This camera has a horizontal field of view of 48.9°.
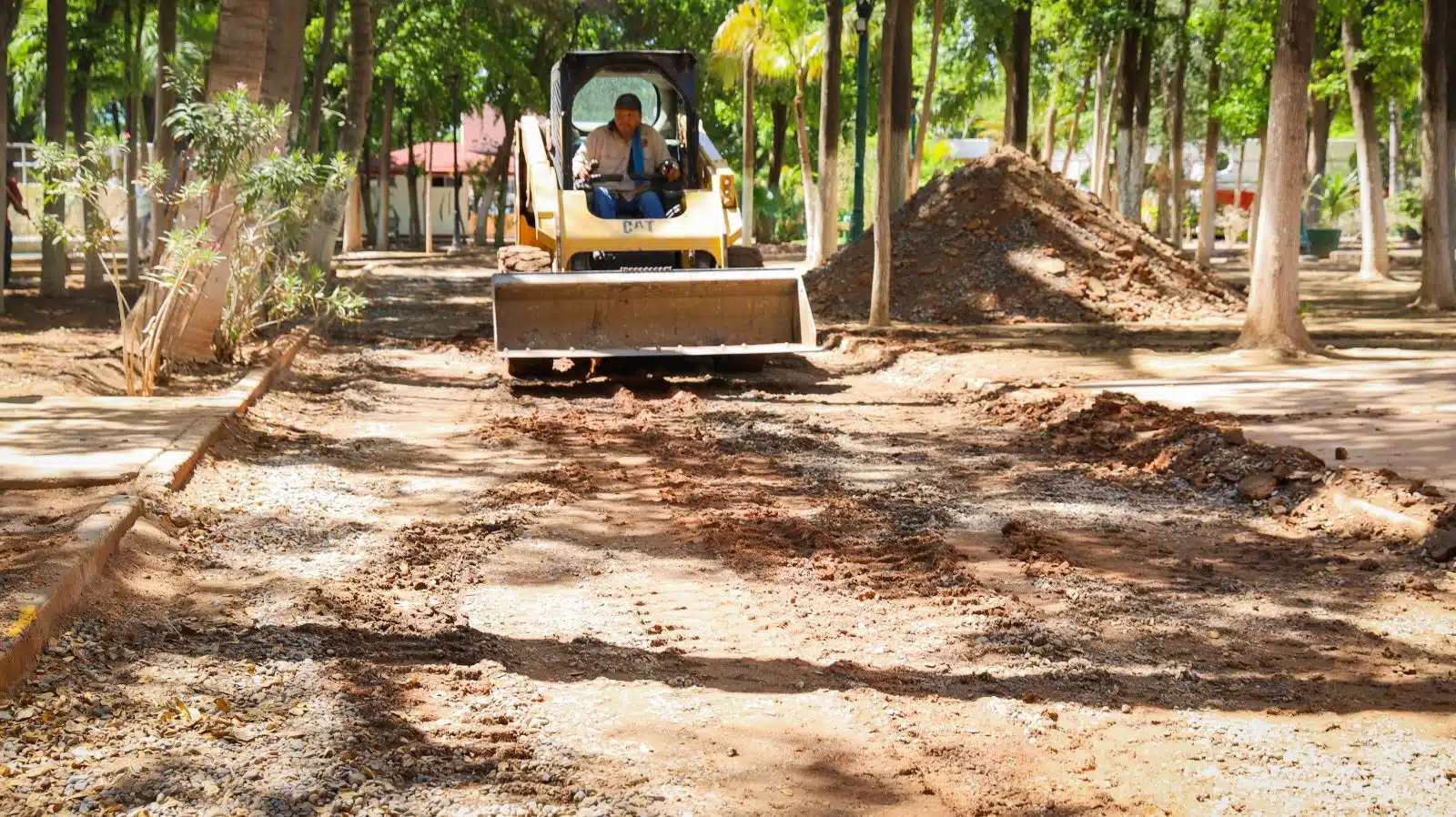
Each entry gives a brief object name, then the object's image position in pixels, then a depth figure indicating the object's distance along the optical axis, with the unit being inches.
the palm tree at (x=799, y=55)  1325.0
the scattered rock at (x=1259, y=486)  341.7
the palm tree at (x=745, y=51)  1417.3
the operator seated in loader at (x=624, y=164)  586.2
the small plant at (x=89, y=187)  441.0
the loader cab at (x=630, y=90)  601.3
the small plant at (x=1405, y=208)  1808.6
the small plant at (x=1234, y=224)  2213.3
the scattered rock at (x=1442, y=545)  280.5
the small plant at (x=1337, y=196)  1919.3
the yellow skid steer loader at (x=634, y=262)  538.9
